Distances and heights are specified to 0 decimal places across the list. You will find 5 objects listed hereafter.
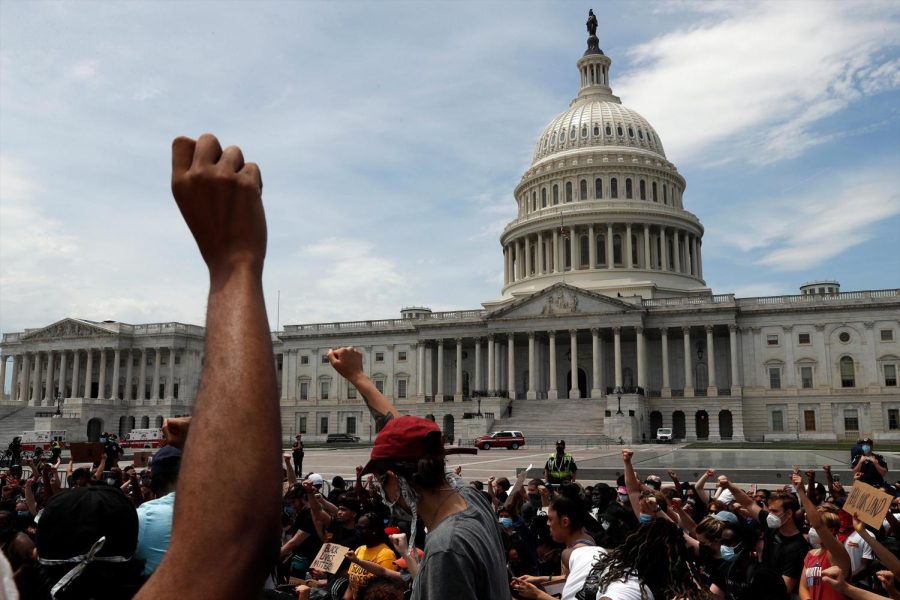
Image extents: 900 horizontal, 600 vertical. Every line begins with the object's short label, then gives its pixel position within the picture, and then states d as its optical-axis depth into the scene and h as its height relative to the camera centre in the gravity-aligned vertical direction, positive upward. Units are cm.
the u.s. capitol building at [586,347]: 7219 +663
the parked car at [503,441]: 6109 -262
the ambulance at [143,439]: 5962 -246
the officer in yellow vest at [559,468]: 1711 -134
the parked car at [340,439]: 8193 -329
